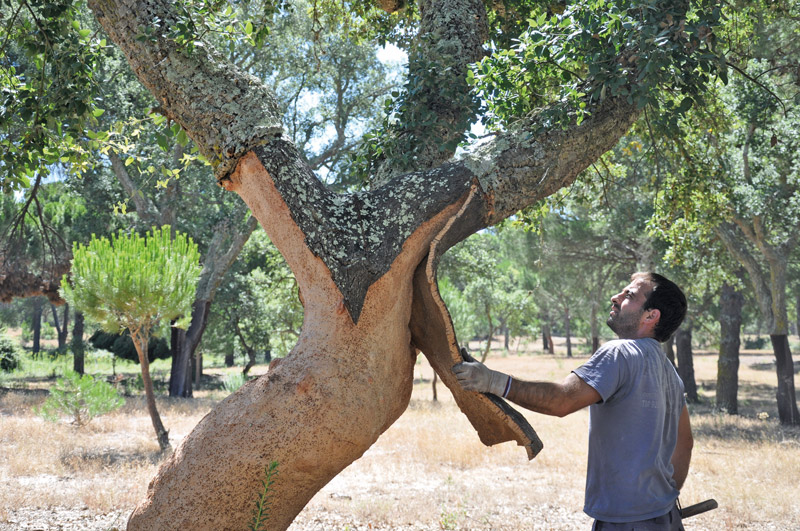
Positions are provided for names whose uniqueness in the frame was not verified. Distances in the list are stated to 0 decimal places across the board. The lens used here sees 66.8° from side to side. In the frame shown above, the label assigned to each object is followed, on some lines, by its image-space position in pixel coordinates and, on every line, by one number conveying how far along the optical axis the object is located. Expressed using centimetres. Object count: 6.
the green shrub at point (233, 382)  1915
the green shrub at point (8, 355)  2792
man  262
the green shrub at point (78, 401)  1209
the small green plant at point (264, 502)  255
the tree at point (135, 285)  1026
